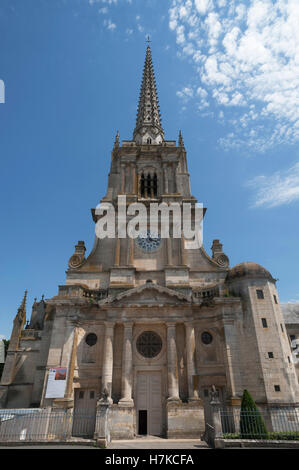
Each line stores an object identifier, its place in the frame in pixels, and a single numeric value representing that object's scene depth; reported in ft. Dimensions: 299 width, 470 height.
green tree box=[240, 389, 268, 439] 45.32
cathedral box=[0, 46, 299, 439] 60.08
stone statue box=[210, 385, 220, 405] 47.03
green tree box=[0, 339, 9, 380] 146.18
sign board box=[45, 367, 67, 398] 59.62
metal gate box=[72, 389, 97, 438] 60.90
